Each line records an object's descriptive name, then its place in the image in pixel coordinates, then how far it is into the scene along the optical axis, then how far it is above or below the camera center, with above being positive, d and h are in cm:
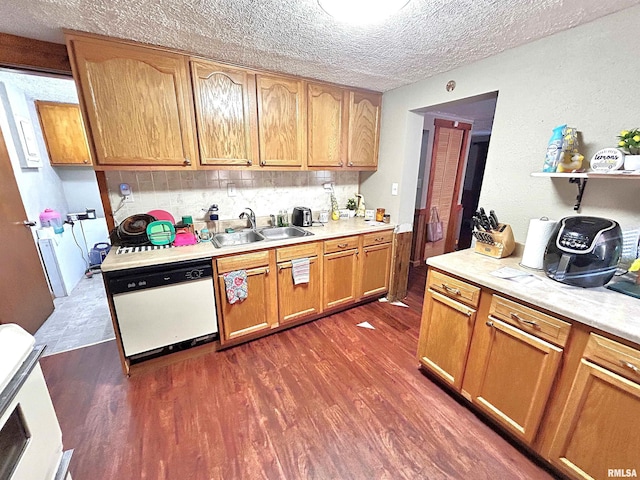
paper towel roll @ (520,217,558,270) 149 -39
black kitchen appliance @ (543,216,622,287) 123 -36
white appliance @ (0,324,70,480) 66 -69
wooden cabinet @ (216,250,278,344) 198 -103
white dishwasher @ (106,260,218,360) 166 -92
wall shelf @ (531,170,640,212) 121 -2
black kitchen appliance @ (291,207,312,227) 259 -47
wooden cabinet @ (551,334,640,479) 99 -95
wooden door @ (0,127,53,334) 205 -84
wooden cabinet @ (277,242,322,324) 220 -102
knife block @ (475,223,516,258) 170 -46
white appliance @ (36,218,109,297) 278 -100
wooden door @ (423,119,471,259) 354 -9
